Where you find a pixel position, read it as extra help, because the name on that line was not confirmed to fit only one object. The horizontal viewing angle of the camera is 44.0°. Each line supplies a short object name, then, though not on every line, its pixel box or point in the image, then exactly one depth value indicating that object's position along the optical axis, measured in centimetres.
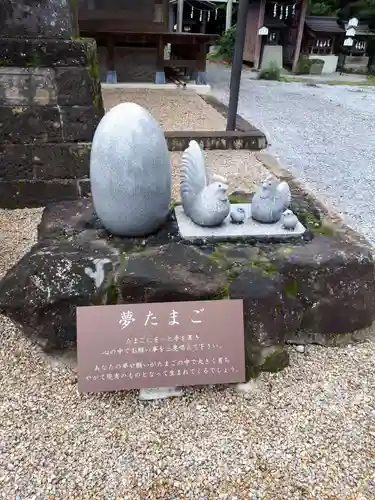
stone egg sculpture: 232
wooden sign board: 209
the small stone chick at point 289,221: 259
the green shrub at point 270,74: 1343
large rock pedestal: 228
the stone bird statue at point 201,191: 247
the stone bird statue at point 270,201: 258
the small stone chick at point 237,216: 263
